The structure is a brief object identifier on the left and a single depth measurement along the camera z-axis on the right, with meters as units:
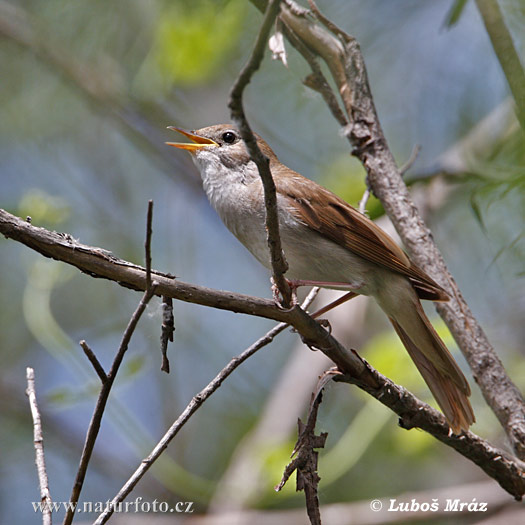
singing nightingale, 6.57
